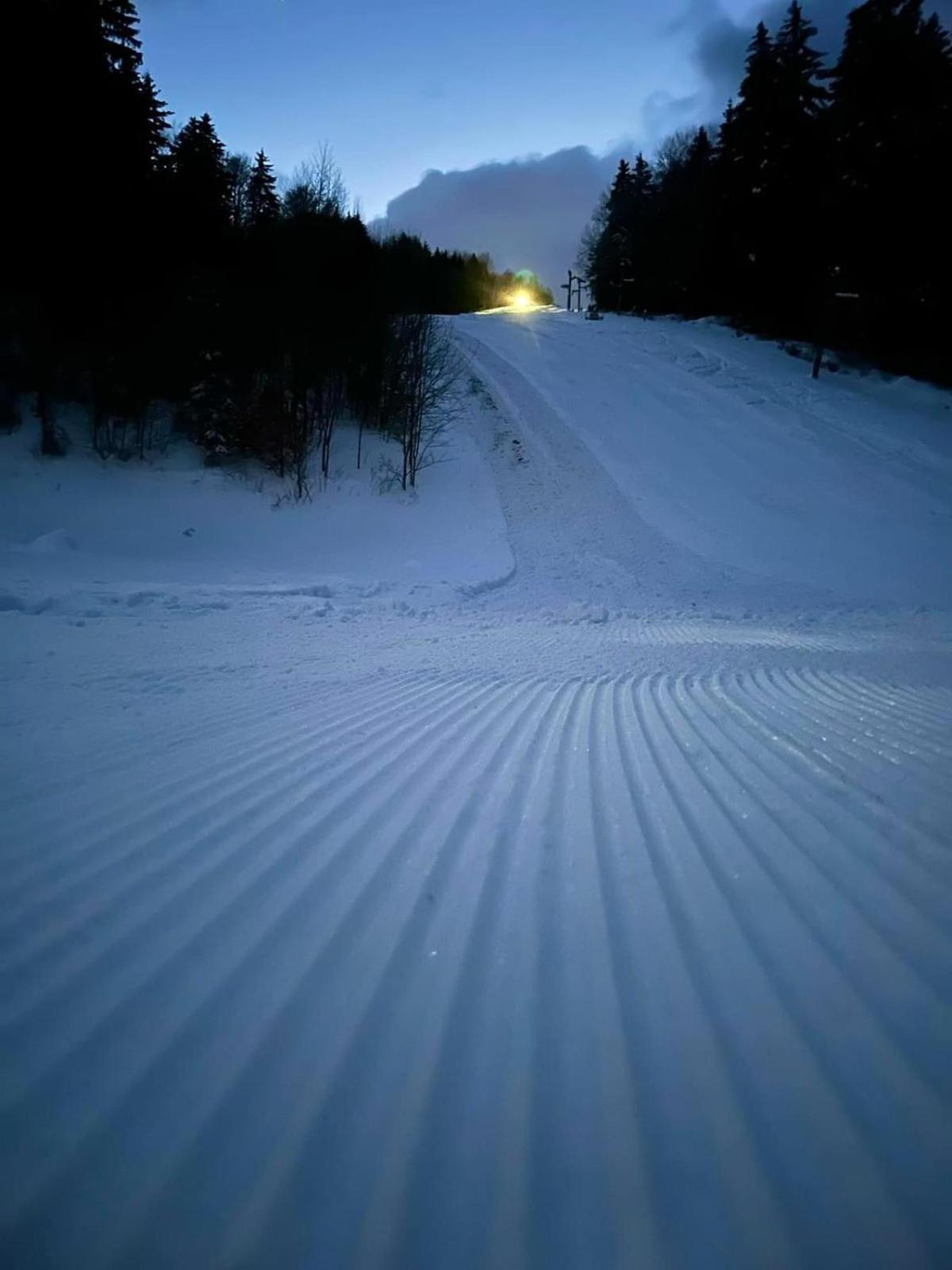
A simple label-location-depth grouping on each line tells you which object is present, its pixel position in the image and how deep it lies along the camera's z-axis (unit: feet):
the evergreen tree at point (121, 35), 54.34
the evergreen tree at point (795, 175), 104.68
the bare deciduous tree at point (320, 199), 78.02
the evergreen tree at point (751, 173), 112.27
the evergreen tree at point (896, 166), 82.17
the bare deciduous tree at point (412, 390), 63.41
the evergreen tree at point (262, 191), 101.85
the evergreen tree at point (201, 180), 66.69
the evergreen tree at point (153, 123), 58.13
